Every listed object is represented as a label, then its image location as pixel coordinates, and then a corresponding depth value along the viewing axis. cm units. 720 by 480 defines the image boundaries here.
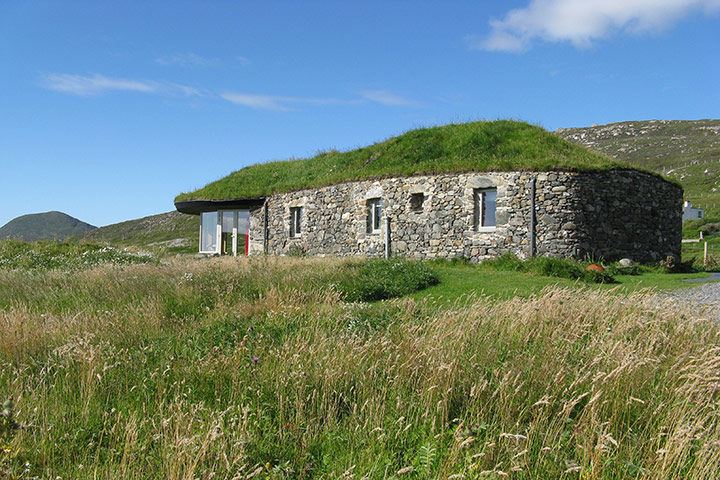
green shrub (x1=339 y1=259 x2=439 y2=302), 1209
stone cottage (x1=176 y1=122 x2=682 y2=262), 1712
